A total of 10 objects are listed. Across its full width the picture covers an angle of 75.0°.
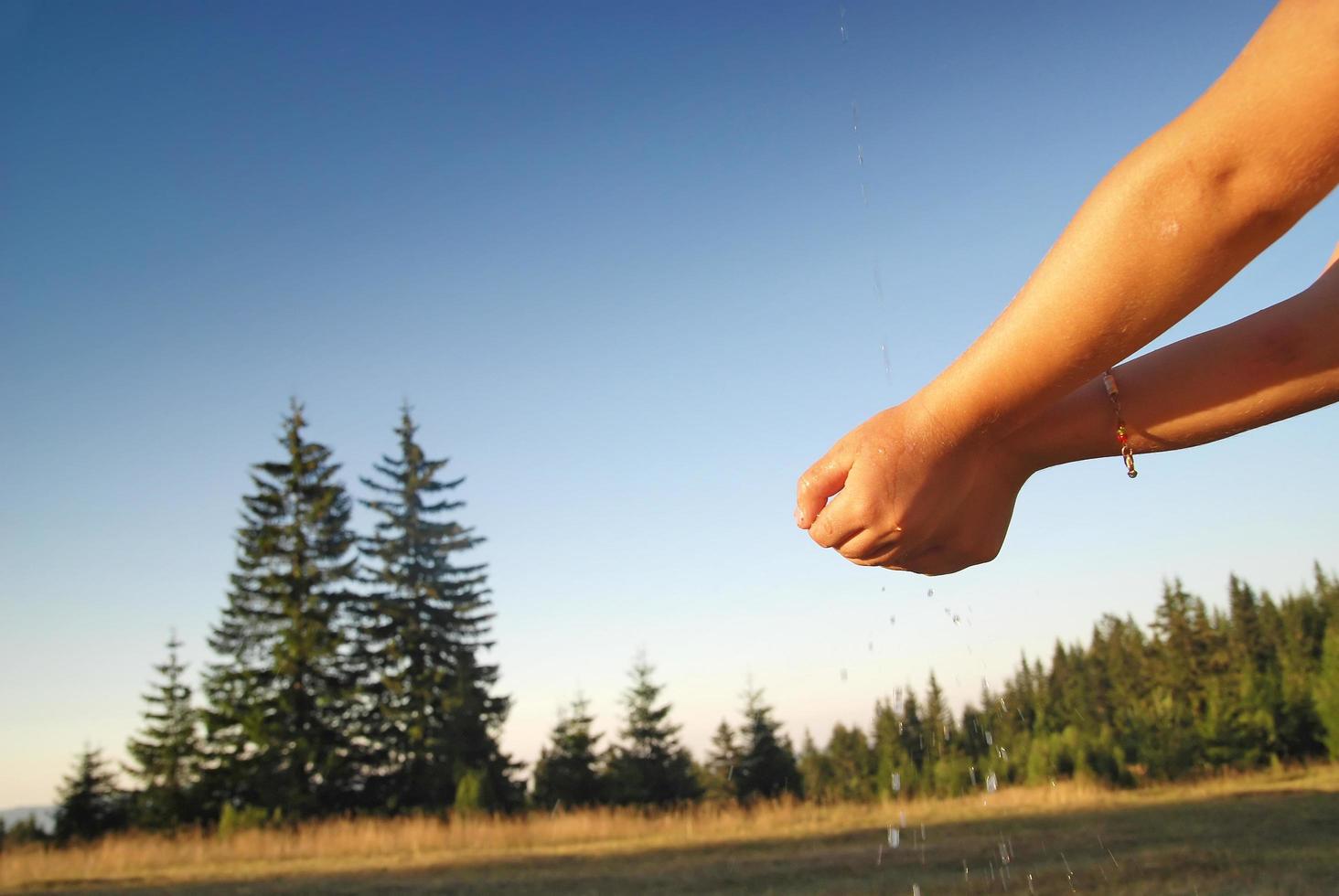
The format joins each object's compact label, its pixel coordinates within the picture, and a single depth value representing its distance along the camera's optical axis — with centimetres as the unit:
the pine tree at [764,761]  2414
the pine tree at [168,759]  2281
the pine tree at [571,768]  2356
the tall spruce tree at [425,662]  2434
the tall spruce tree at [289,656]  2316
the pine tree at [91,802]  2362
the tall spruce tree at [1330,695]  1792
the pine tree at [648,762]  2362
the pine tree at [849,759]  2325
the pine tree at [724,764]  2505
